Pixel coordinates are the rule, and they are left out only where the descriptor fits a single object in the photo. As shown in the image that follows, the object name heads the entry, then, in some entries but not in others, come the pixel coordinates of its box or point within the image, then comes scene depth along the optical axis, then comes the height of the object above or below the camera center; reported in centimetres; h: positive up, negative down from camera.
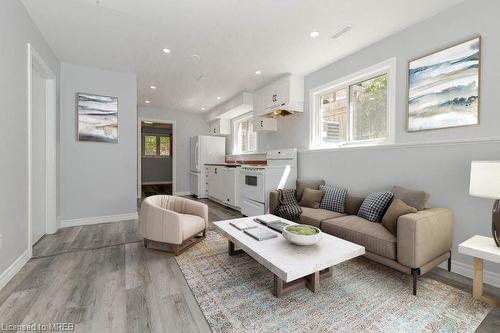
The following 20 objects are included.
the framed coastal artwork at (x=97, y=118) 359 +72
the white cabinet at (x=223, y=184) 463 -50
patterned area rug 143 -102
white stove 367 -28
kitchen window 579 +76
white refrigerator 619 +18
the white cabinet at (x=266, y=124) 461 +81
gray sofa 177 -66
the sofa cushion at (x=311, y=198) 314 -48
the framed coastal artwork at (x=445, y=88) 208 +79
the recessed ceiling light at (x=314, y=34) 264 +156
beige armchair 238 -70
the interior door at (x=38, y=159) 291 +2
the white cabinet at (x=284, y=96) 388 +122
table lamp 157 -12
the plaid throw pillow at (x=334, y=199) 292 -47
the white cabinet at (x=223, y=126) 638 +106
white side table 158 -63
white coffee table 144 -66
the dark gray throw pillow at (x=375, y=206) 241 -45
